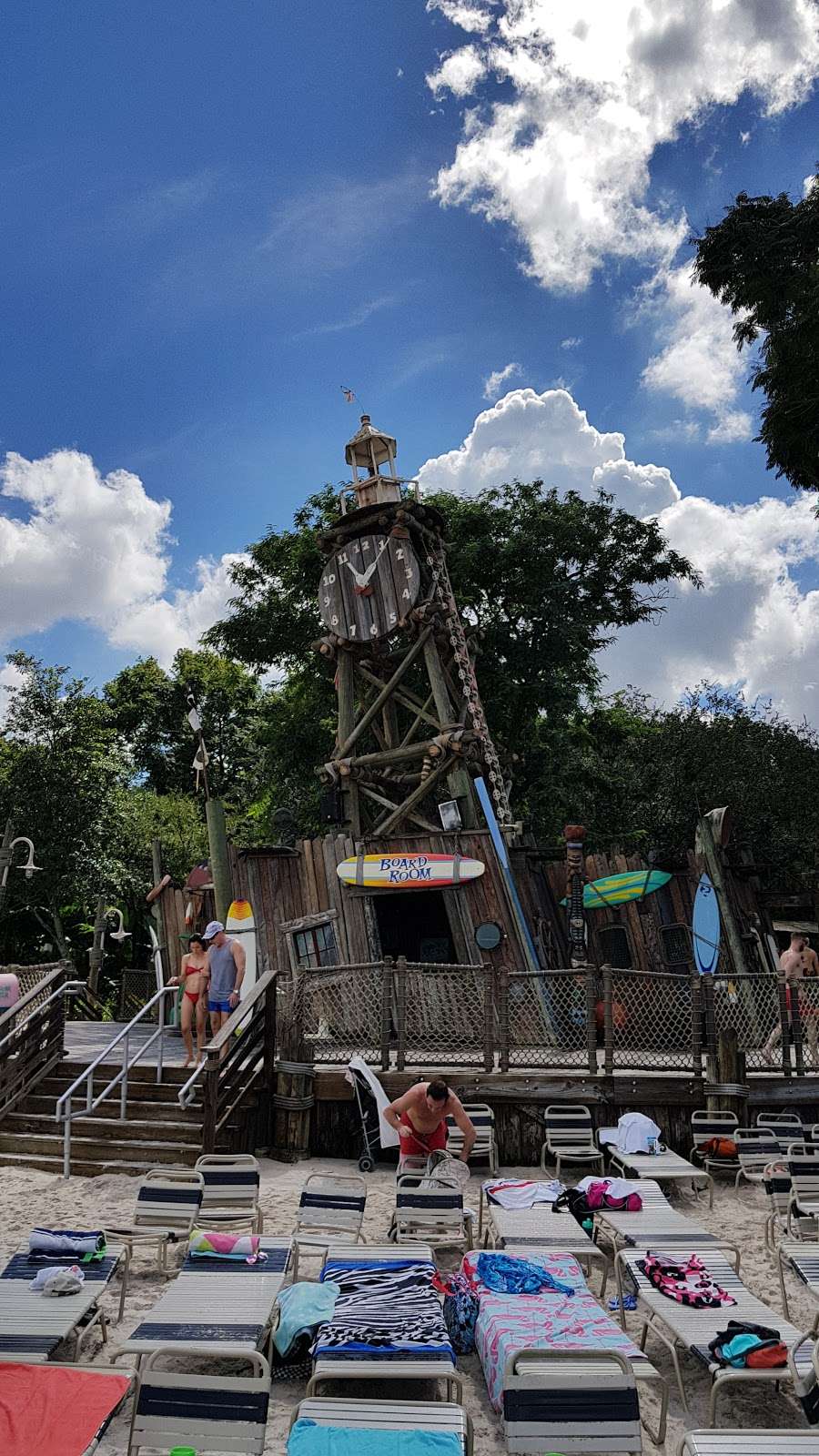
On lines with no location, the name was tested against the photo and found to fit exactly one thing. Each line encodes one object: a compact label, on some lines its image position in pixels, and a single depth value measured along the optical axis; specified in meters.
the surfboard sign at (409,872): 15.08
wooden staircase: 10.08
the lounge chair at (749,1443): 3.82
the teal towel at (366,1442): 3.90
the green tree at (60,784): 26.69
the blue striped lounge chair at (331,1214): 7.23
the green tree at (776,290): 22.61
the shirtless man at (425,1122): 8.52
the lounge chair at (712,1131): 9.96
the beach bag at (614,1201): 7.72
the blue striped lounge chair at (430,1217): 7.25
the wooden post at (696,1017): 11.13
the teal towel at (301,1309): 5.40
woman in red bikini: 12.06
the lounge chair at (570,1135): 9.76
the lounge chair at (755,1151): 9.41
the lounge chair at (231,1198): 7.45
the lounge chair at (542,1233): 6.83
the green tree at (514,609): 26.14
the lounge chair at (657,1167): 9.02
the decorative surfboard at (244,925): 15.38
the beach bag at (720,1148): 10.05
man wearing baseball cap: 11.78
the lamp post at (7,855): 16.37
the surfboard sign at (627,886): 15.05
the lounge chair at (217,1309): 4.96
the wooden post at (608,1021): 10.85
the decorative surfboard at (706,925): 14.74
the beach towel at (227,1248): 6.39
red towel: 4.00
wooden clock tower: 17.62
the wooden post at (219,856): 14.91
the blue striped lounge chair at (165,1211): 7.12
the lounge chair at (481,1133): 9.66
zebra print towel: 4.80
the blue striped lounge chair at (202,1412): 3.90
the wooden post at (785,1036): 11.17
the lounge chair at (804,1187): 8.01
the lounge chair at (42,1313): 5.06
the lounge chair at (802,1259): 6.14
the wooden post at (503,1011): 11.08
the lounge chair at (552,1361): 4.10
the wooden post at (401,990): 11.10
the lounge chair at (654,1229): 6.88
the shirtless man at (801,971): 11.34
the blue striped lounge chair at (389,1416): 4.11
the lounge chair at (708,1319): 4.94
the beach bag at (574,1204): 7.68
